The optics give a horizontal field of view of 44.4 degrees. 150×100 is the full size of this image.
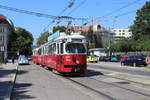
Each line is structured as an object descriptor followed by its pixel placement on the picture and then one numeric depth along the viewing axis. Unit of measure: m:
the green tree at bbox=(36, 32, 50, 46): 58.37
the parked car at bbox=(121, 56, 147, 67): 23.21
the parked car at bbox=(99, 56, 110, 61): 38.78
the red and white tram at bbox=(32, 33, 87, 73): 12.91
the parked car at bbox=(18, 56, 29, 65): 31.48
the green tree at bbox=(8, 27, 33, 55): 66.74
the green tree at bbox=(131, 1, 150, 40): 47.77
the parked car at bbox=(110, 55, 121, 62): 37.38
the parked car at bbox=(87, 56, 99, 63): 36.31
